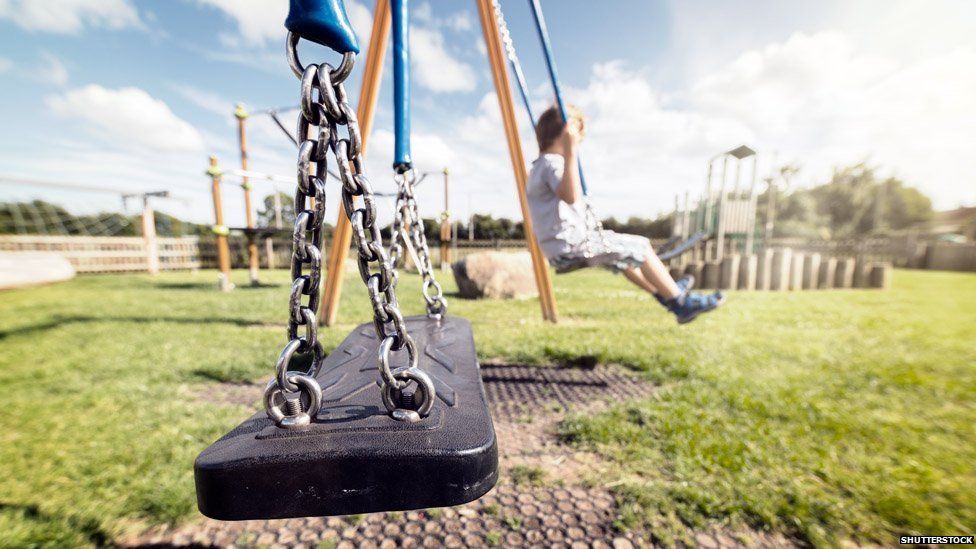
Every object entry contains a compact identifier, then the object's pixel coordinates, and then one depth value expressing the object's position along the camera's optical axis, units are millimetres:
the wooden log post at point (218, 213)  6320
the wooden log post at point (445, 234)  9781
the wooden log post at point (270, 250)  13878
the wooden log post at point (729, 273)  7658
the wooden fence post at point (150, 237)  11031
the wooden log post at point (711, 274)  7832
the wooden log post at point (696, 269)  7988
